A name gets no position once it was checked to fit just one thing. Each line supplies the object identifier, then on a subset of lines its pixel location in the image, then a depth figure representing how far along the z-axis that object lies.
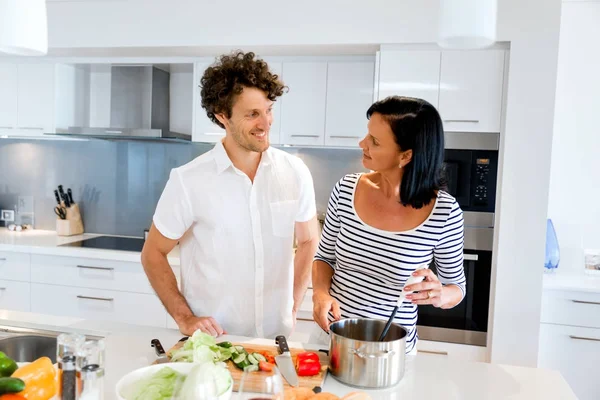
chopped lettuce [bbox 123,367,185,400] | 0.97
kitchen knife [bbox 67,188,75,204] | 3.89
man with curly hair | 1.76
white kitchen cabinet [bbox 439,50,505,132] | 2.72
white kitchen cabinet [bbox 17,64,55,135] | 3.53
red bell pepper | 1.28
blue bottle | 3.07
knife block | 3.82
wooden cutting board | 1.20
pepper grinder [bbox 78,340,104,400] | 0.91
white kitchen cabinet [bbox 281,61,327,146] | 3.16
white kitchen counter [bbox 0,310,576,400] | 1.24
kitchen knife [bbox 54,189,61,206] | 3.85
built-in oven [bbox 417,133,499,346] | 2.78
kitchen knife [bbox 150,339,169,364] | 1.31
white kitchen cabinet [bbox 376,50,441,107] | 2.79
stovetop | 3.41
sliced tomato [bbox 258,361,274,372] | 1.22
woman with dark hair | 1.58
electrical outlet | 4.03
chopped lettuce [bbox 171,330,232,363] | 1.21
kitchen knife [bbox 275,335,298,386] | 1.22
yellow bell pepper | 0.98
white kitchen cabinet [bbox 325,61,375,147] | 3.12
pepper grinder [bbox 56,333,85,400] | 0.92
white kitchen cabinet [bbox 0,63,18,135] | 3.61
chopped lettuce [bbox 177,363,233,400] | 0.85
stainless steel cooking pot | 1.21
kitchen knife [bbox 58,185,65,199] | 3.87
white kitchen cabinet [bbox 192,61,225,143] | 3.32
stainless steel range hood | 3.42
